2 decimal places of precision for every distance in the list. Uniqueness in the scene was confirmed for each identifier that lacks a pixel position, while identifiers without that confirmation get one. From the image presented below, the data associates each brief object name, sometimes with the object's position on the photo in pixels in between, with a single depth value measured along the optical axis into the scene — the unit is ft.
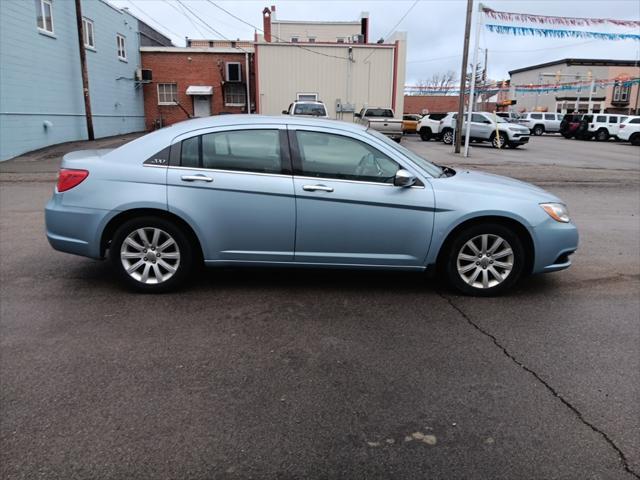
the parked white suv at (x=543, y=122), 147.54
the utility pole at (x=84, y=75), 69.92
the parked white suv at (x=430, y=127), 100.35
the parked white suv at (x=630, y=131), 109.81
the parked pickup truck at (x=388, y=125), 84.28
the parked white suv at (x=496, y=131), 84.53
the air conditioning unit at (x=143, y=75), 102.94
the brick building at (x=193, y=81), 107.34
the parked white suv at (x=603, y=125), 121.49
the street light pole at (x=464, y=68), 63.36
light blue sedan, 15.75
